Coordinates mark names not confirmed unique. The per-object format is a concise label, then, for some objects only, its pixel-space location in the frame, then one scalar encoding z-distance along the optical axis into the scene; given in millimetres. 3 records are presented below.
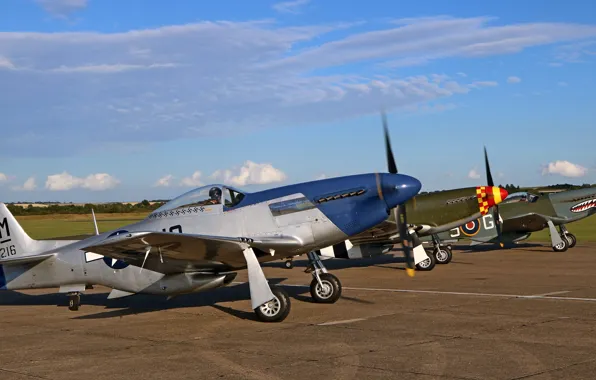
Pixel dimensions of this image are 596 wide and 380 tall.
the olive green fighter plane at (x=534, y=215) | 25359
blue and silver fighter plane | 12070
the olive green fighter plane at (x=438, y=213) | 20922
